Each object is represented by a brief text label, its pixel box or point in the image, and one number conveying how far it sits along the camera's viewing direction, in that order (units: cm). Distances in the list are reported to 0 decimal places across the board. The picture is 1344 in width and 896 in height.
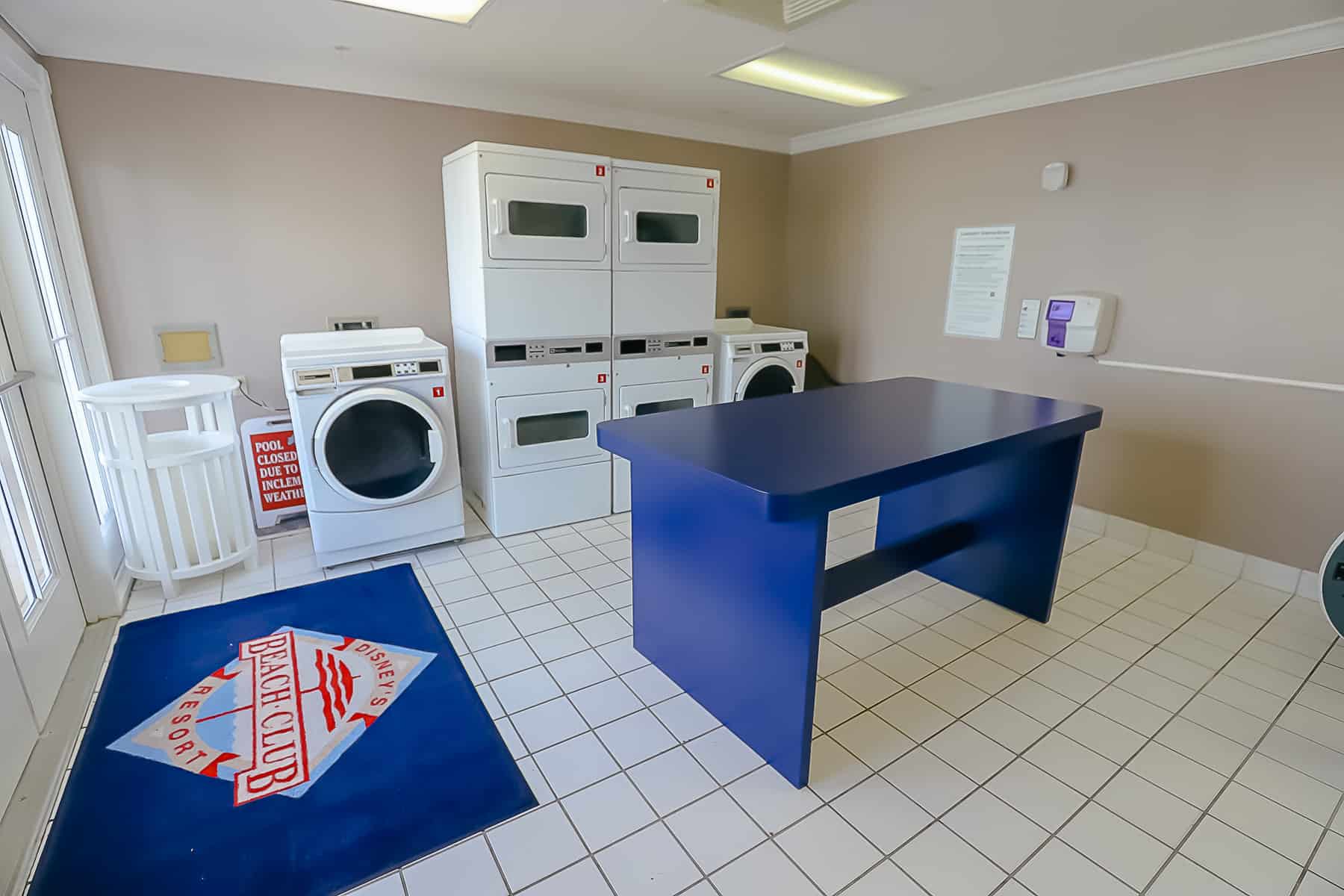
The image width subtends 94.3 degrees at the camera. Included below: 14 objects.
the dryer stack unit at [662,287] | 349
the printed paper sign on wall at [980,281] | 383
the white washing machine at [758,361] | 403
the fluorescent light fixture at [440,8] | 253
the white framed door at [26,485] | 206
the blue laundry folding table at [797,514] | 174
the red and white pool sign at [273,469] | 338
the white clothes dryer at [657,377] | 370
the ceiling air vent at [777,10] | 245
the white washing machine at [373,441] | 288
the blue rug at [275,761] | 160
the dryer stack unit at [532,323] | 315
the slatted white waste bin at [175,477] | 257
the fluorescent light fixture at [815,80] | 321
